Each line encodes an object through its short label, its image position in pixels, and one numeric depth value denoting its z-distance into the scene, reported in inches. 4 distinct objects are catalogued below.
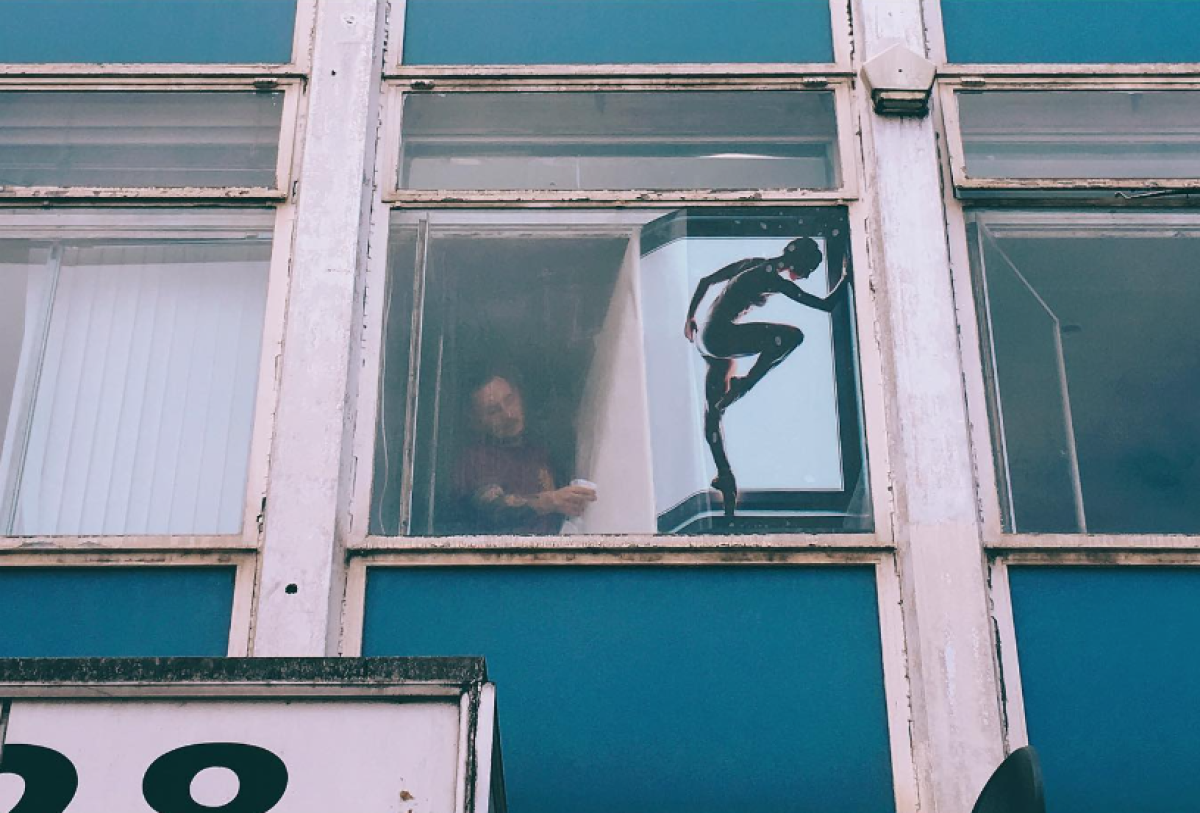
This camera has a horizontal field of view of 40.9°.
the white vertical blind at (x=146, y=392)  239.9
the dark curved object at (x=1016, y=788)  172.1
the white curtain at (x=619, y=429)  235.8
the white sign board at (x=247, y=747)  165.0
